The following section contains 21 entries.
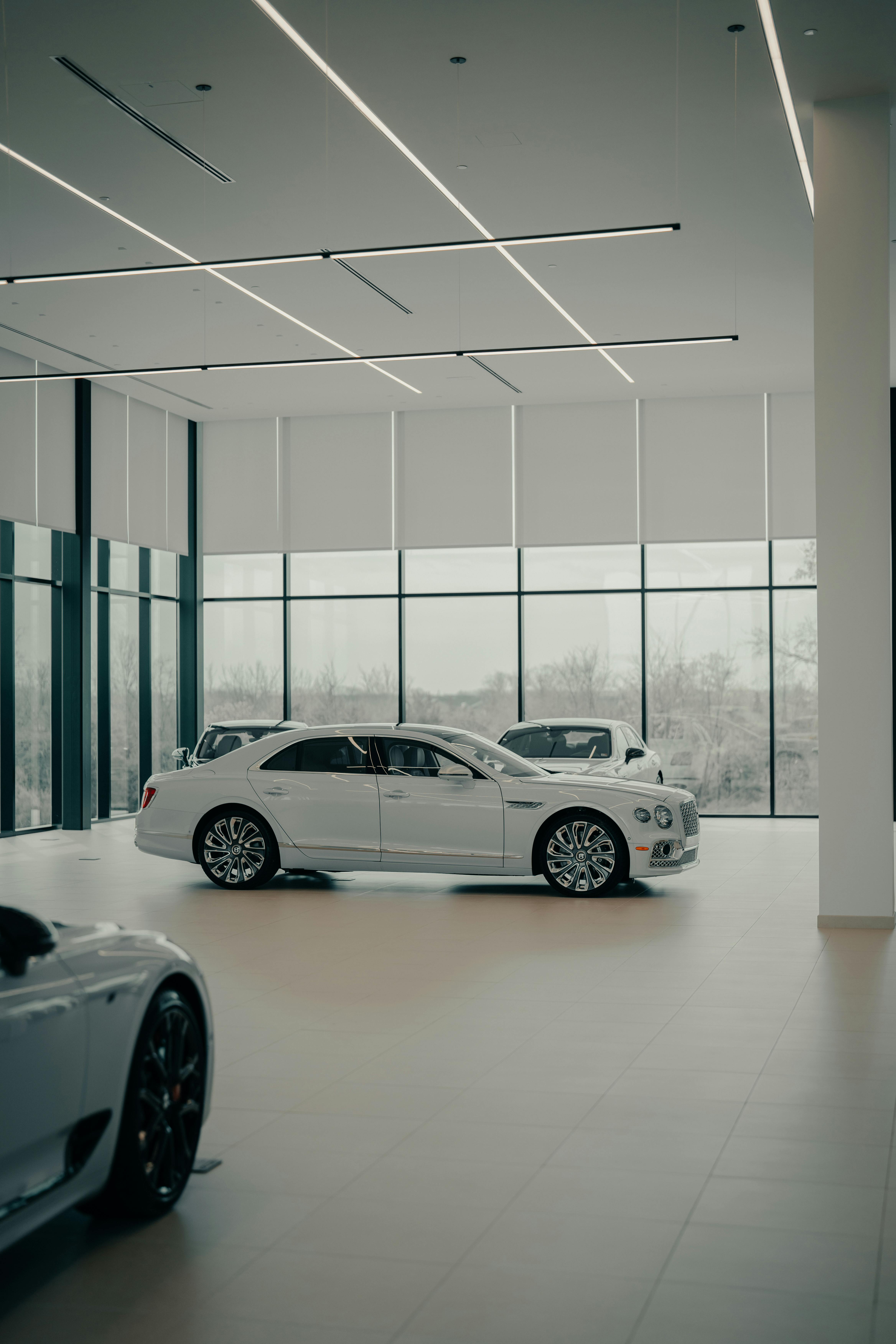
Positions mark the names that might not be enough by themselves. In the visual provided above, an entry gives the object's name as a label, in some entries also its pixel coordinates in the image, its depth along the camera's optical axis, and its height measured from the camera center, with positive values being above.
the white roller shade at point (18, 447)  15.58 +2.86
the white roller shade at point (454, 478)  18.88 +2.97
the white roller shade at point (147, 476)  18.36 +2.95
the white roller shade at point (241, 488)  19.78 +2.97
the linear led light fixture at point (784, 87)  7.73 +3.96
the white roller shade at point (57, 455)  16.34 +2.90
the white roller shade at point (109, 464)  17.39 +2.96
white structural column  8.98 +1.16
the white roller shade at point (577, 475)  18.39 +2.95
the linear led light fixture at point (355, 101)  7.64 +3.90
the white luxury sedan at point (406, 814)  10.34 -1.08
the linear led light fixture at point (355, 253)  8.62 +3.02
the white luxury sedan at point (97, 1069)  3.09 -1.02
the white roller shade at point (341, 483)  19.33 +2.98
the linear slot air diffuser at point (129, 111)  8.22 +3.87
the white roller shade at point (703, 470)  17.98 +2.94
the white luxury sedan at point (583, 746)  13.25 -0.67
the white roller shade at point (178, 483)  19.42 +3.00
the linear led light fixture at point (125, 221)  9.64 +3.88
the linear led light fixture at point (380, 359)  11.84 +3.05
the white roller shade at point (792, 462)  17.86 +3.00
